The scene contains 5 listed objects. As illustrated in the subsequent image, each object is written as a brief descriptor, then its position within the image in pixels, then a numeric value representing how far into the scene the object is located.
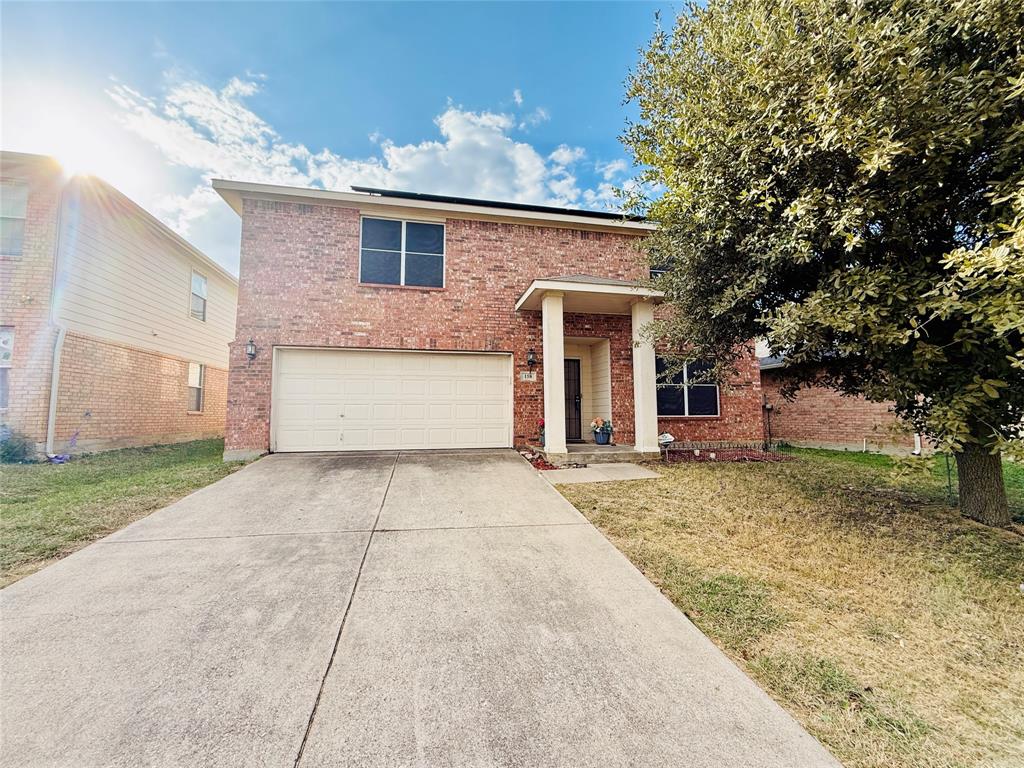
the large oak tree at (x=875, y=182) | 3.05
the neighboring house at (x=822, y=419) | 10.45
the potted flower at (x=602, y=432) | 9.23
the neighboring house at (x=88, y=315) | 8.11
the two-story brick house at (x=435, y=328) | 8.38
